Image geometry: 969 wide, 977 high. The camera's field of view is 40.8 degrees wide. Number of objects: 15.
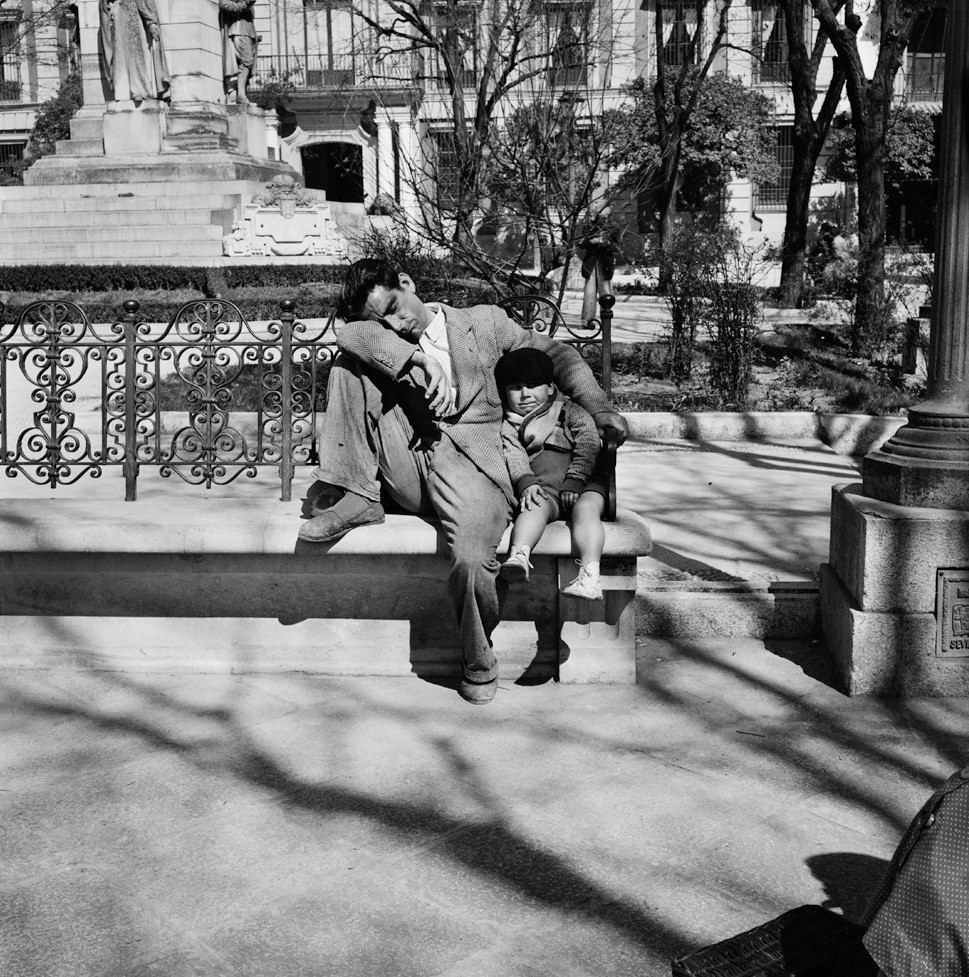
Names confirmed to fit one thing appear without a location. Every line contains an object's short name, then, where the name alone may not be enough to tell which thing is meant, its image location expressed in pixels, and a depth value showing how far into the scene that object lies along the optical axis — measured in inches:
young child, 184.2
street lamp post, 185.5
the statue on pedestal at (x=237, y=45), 1063.6
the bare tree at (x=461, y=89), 502.9
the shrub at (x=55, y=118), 1728.6
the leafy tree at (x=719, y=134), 1505.9
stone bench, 196.4
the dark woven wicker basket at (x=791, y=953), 110.4
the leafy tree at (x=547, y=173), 494.3
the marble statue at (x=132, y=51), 1005.2
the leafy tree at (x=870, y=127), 550.9
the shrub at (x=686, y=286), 466.3
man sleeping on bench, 189.9
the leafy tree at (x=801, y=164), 735.1
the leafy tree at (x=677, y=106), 917.2
